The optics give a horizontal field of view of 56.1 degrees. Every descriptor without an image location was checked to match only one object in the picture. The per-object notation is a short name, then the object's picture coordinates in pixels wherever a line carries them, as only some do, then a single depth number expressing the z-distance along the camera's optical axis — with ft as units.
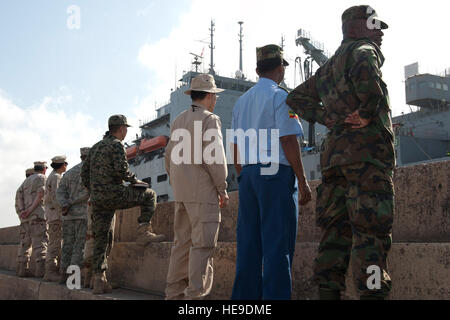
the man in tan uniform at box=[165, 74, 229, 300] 9.18
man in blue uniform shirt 7.54
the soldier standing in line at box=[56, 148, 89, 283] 16.94
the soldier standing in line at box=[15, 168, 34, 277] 22.34
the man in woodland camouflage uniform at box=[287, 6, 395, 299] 6.66
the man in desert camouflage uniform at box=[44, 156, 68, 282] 19.44
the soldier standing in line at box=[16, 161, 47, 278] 21.30
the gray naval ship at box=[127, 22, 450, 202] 82.38
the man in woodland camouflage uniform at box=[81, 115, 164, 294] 13.60
